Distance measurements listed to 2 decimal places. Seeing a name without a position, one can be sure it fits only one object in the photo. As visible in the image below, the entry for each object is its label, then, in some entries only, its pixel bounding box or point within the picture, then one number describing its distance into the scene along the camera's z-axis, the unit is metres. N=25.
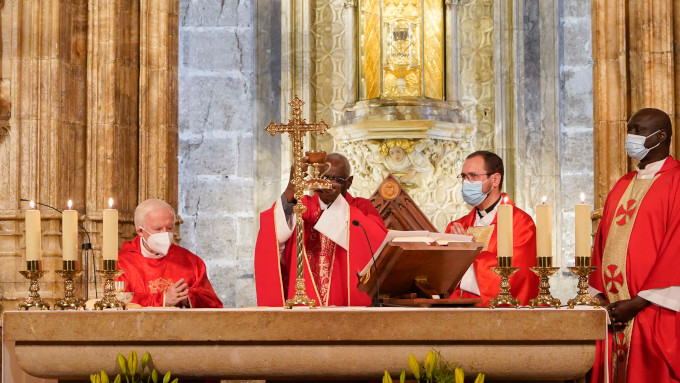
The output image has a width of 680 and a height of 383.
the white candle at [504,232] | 8.55
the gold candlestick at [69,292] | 8.57
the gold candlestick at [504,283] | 8.48
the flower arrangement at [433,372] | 7.19
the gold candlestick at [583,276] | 8.38
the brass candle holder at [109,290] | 8.56
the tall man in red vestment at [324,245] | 11.30
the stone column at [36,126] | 15.10
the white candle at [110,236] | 8.66
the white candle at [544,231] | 8.39
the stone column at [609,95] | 14.76
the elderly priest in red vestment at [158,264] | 11.58
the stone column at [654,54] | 14.27
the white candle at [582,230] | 8.40
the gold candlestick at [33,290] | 8.74
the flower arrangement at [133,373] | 7.42
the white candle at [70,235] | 8.69
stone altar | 7.67
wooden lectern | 8.87
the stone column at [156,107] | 16.20
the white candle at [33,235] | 8.80
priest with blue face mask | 11.41
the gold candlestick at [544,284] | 8.25
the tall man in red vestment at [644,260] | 10.28
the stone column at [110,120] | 15.66
